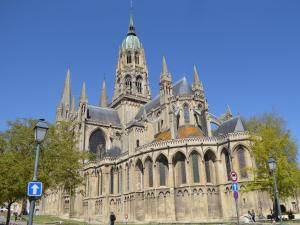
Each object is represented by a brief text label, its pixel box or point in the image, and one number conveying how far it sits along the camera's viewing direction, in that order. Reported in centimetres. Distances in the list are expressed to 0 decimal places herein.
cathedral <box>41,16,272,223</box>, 3341
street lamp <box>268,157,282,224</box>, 1652
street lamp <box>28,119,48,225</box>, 1020
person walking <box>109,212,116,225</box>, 1918
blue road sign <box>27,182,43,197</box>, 980
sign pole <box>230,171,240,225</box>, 1519
